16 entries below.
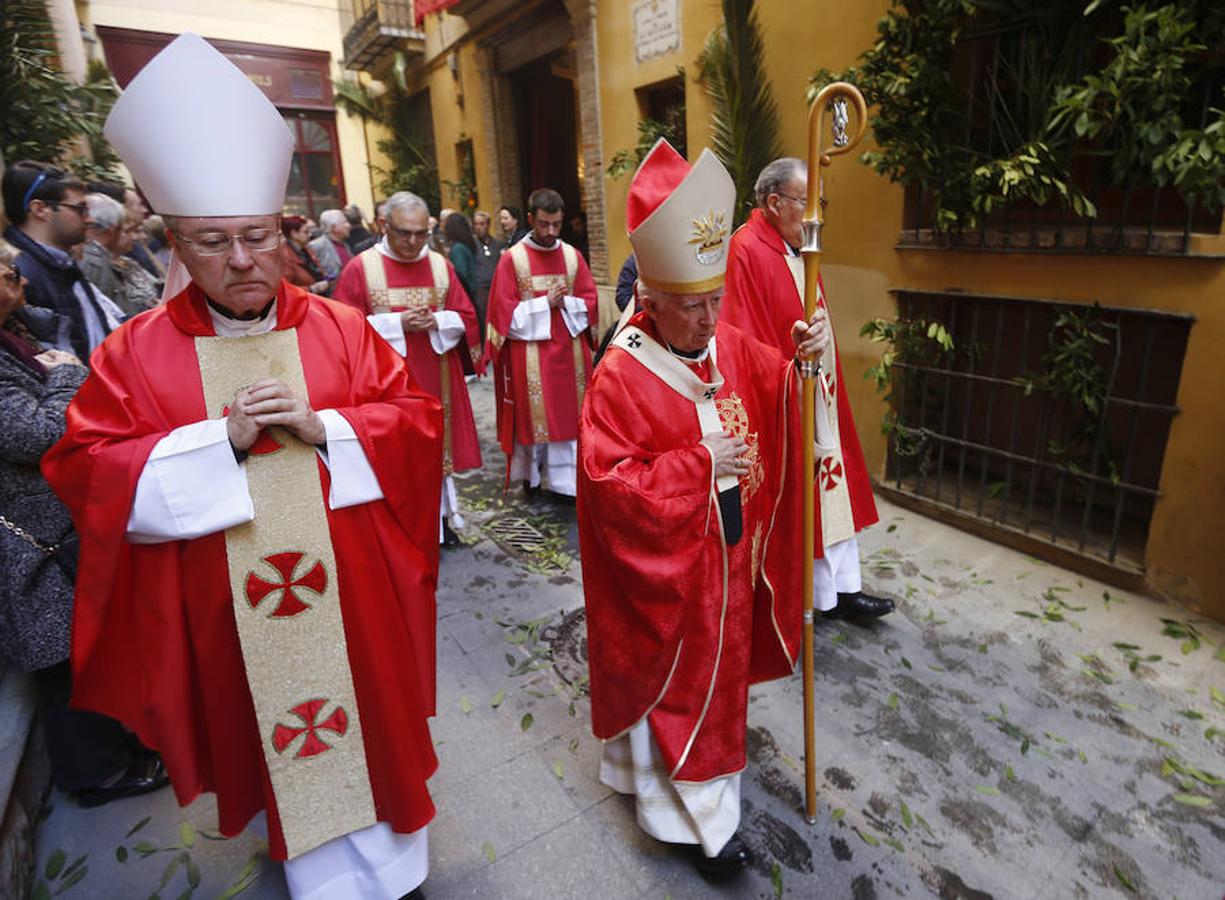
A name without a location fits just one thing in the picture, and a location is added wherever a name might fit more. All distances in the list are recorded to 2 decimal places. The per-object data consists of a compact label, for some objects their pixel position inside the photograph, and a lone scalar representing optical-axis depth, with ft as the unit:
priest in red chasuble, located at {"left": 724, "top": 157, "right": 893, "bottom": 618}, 10.64
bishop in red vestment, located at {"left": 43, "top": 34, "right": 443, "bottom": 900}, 5.62
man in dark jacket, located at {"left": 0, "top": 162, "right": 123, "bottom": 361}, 9.86
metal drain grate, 15.42
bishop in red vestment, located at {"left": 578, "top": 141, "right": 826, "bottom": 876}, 6.30
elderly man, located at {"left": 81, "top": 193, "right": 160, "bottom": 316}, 13.14
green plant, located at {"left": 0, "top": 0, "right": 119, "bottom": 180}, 18.94
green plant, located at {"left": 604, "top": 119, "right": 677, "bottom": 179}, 23.15
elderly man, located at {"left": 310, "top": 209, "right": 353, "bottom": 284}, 24.45
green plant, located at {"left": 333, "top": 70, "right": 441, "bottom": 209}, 43.98
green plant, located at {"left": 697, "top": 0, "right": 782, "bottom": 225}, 18.36
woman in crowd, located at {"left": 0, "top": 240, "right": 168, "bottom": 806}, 7.11
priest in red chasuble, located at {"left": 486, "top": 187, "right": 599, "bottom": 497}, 16.65
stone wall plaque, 21.79
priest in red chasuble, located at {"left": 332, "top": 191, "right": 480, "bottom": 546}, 13.94
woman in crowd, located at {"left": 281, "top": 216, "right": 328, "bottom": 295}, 20.16
